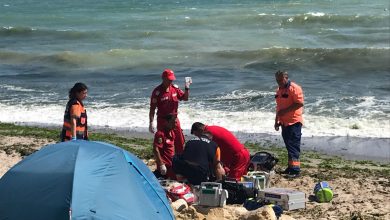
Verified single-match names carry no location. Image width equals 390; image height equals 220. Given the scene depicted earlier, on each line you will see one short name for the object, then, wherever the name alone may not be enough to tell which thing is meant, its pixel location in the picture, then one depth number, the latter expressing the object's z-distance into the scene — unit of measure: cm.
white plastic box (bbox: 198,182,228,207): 941
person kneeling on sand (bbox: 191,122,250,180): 1073
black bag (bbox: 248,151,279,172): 1130
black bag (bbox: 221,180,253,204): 1006
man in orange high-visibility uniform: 1159
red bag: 964
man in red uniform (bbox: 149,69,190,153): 1124
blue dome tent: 761
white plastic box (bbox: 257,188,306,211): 984
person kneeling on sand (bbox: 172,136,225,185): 995
